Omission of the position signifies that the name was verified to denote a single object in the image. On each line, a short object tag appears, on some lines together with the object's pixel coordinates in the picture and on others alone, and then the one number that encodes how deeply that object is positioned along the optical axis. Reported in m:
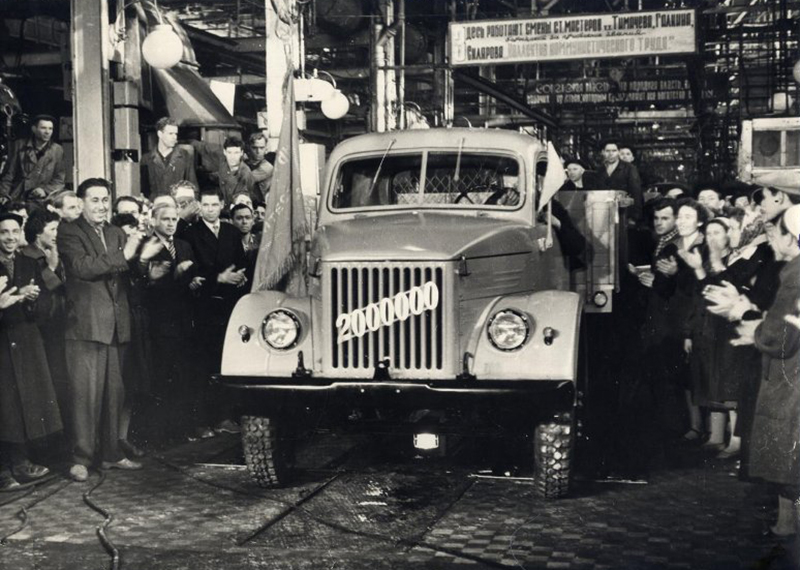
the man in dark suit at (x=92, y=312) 7.31
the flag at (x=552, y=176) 7.50
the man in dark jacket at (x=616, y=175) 11.89
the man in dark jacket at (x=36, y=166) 10.43
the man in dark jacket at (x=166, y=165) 10.65
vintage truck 6.43
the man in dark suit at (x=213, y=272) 8.61
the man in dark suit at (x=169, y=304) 8.12
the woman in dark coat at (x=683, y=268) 8.12
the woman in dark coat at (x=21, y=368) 6.89
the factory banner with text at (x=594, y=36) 11.88
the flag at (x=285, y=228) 7.96
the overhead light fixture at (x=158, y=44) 10.41
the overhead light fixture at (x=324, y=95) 11.23
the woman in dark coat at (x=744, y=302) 5.73
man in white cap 5.37
